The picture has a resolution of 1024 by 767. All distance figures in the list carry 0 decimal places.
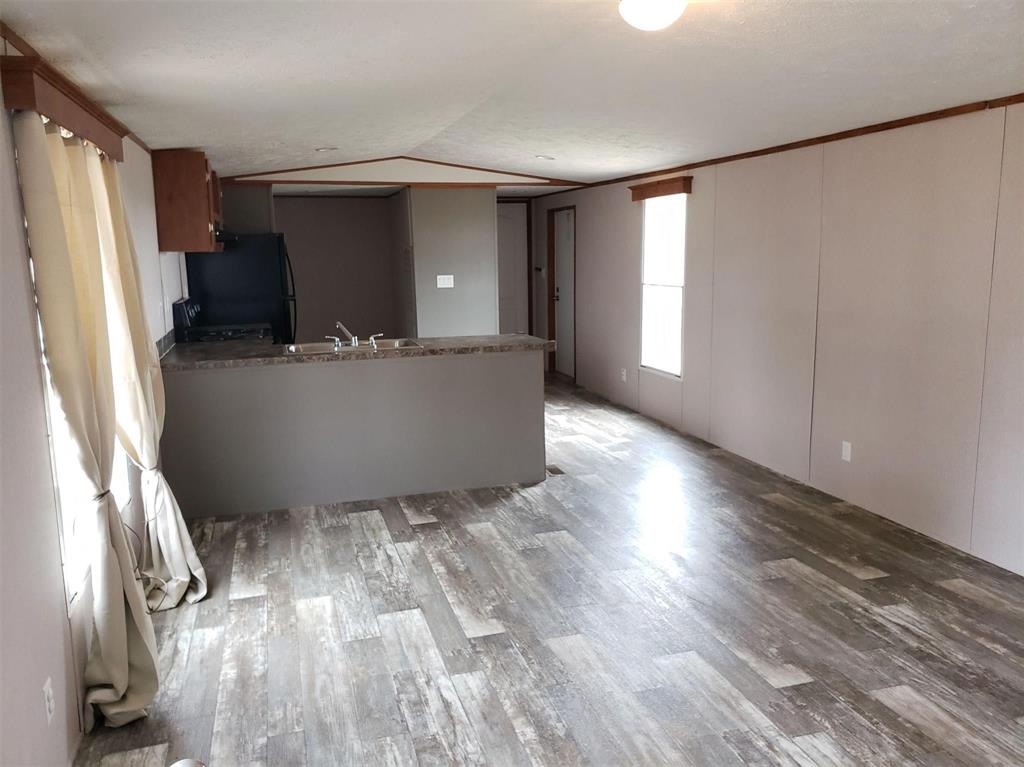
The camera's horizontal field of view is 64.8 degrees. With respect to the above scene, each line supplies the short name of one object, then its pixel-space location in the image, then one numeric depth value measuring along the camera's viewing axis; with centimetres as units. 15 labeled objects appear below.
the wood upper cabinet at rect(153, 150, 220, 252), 475
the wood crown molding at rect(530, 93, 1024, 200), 364
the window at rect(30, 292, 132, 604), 246
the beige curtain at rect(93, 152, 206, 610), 310
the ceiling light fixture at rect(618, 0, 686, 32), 229
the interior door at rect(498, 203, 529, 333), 948
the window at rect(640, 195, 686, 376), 661
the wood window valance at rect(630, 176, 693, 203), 625
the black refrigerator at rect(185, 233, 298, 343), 648
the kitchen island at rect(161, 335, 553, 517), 453
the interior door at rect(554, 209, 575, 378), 860
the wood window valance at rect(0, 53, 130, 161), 210
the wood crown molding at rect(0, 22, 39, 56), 207
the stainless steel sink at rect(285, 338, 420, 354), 486
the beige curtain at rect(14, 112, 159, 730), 227
